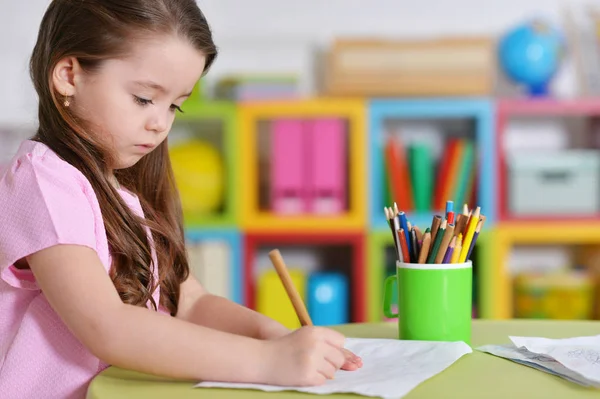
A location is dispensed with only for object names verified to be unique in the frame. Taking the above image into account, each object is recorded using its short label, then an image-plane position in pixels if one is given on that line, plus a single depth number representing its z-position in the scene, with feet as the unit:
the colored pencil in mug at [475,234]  8.00
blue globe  16.26
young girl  6.56
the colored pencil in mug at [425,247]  7.91
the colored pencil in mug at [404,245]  8.05
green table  6.15
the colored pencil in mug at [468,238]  8.00
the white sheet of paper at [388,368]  6.21
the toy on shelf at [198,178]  15.89
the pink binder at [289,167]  15.93
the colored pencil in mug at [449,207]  8.13
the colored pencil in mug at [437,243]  7.83
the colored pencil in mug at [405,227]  8.07
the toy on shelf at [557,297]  16.07
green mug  7.89
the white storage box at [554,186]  15.89
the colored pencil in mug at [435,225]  7.89
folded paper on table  6.59
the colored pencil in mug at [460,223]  8.10
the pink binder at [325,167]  15.89
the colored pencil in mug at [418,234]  8.12
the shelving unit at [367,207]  15.83
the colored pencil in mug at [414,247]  8.10
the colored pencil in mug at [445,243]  7.77
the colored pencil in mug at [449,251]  7.90
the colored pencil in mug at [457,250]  7.92
